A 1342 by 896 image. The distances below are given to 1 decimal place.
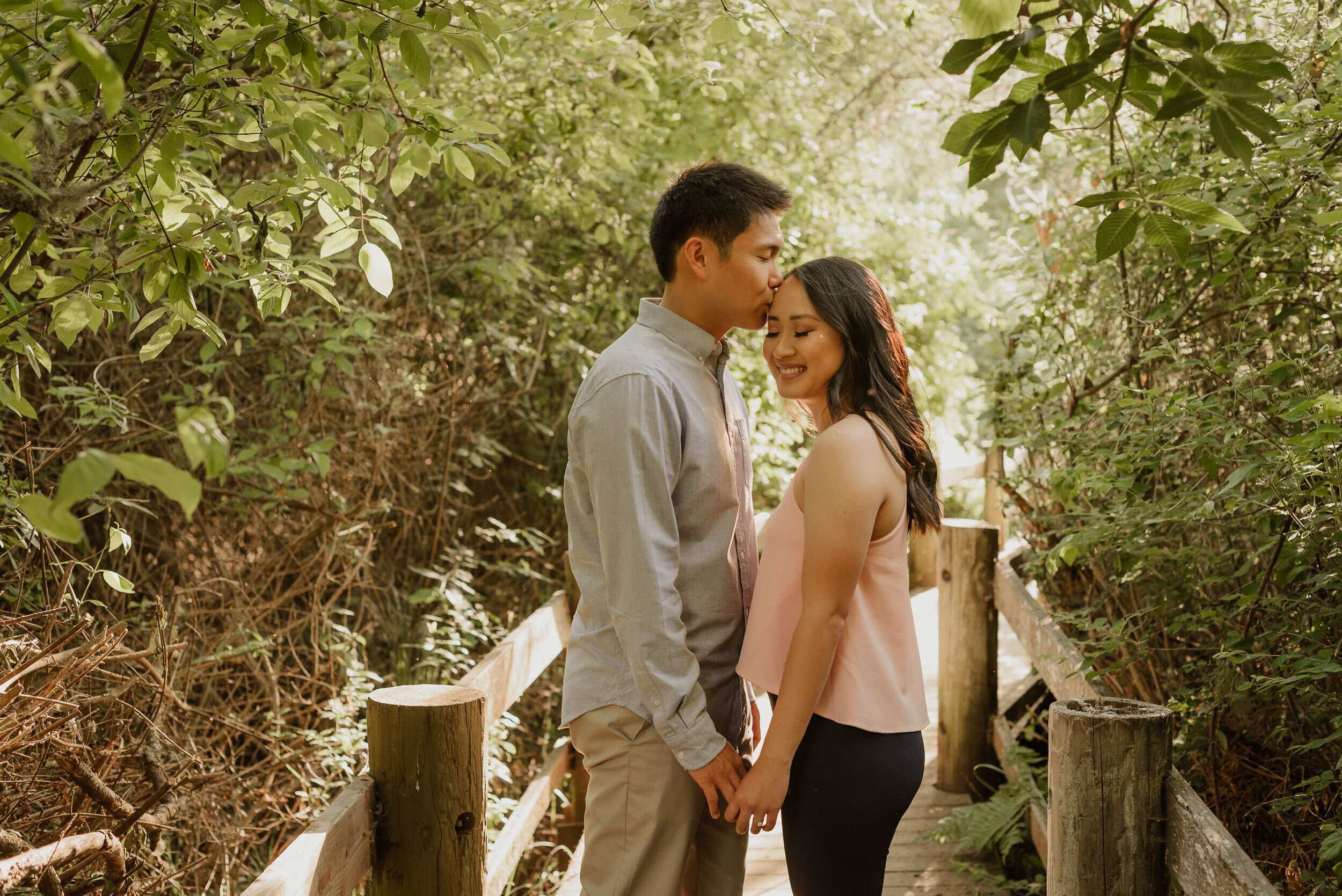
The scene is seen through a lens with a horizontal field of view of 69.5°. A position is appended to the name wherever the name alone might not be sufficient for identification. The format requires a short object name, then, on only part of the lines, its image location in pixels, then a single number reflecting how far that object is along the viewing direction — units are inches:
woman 76.2
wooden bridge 74.6
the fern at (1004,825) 141.9
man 77.2
